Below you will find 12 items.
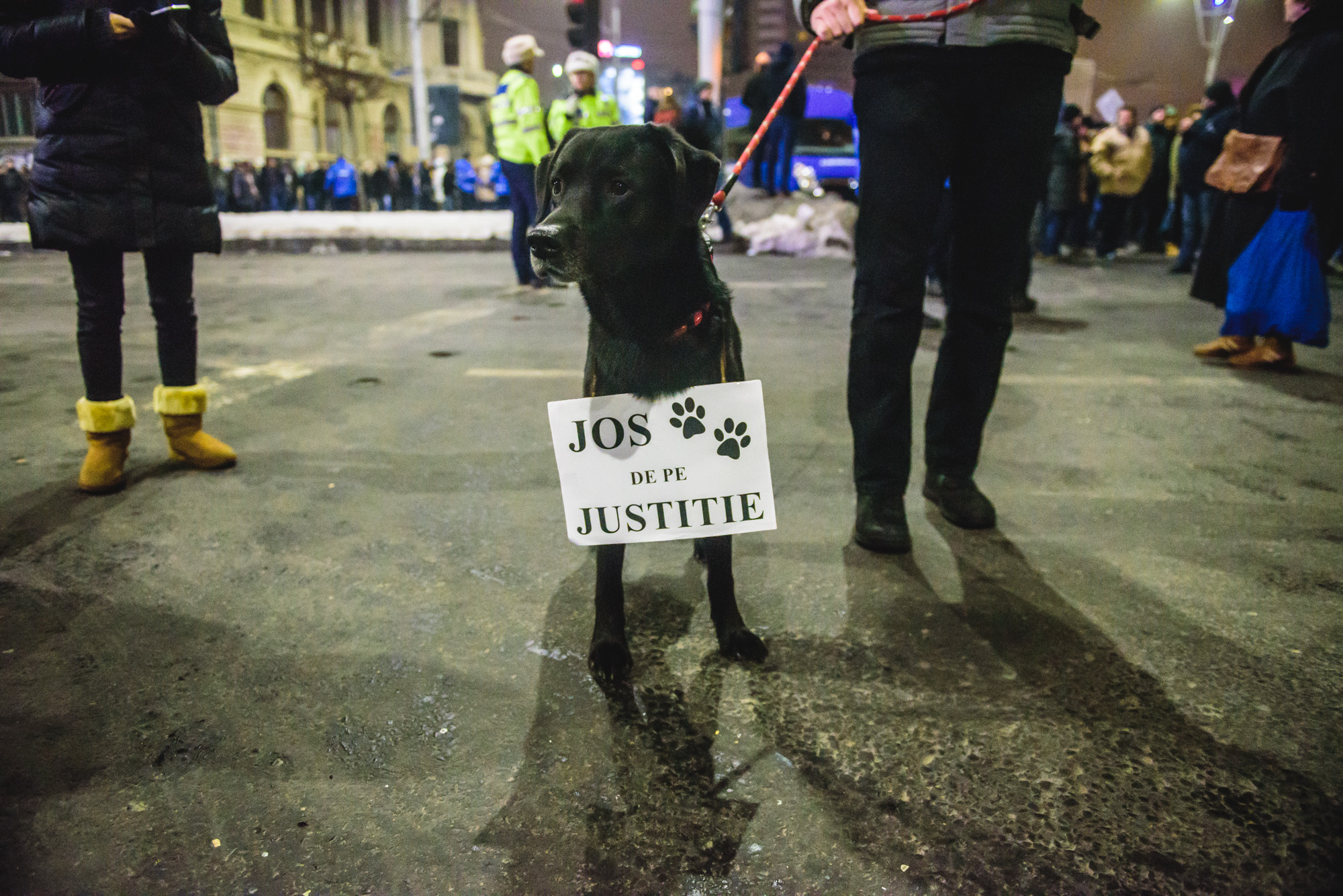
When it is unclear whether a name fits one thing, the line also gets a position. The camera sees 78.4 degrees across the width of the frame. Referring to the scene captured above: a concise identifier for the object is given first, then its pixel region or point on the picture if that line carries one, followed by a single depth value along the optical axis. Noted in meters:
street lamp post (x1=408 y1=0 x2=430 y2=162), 24.47
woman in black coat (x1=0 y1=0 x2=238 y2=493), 2.42
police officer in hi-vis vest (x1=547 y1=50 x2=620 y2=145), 7.32
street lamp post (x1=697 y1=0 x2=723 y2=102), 14.23
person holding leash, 2.11
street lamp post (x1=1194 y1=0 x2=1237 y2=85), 24.42
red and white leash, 1.65
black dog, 1.57
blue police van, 12.96
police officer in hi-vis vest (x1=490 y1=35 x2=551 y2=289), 7.02
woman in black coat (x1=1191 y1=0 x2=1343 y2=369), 3.65
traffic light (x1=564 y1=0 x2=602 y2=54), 9.66
